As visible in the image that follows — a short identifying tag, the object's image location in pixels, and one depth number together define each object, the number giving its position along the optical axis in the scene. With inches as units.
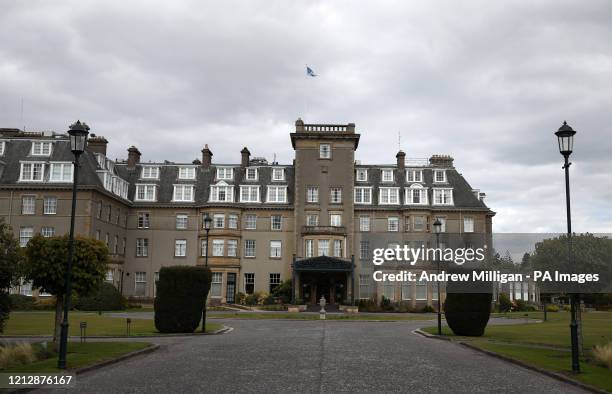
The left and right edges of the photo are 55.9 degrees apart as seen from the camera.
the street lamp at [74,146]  658.8
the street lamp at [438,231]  1089.9
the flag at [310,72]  2160.8
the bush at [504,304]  2271.2
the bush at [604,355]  649.0
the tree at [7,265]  742.5
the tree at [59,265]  786.2
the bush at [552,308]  2265.7
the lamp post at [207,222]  1202.1
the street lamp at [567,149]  637.9
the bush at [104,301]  1819.6
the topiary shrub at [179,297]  1048.2
